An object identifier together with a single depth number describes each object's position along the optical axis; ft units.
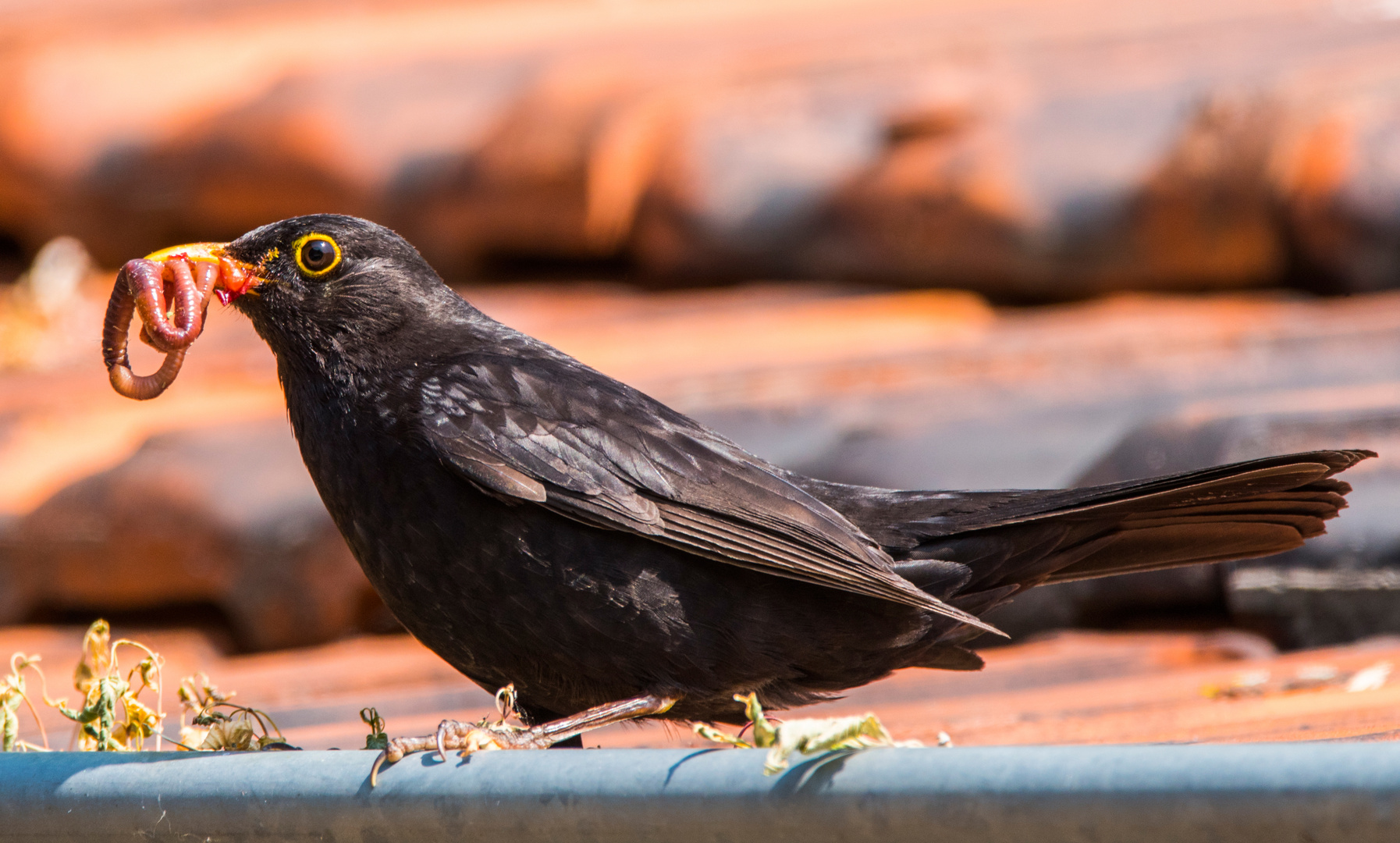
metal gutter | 14.69
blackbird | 15.09
